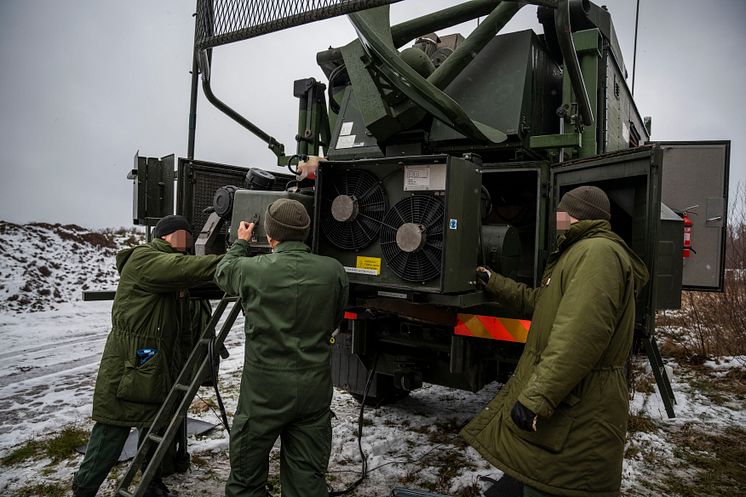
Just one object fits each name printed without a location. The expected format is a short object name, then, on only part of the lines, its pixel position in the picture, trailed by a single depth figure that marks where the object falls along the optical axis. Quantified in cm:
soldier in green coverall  239
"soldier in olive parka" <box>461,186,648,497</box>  192
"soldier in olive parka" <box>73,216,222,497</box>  287
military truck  264
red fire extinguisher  472
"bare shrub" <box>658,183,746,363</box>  733
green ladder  267
